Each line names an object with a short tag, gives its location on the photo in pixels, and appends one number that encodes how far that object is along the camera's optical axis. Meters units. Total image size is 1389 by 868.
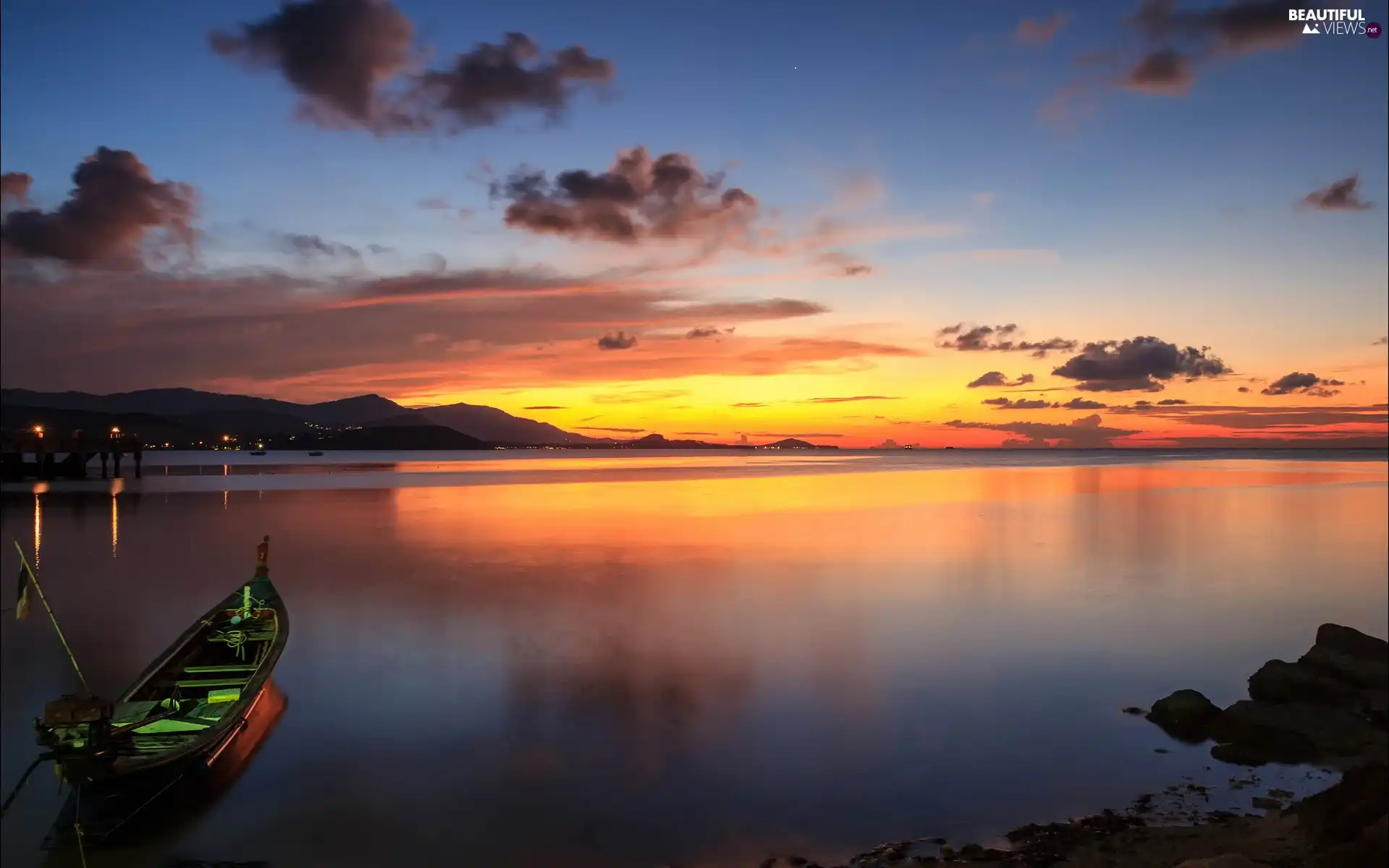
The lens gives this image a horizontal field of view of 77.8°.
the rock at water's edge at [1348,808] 7.80
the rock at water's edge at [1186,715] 14.44
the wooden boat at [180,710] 10.24
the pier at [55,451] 77.00
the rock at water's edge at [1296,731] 13.20
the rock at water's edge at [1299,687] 15.05
